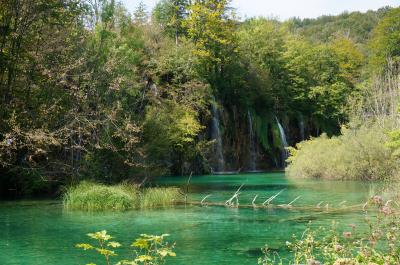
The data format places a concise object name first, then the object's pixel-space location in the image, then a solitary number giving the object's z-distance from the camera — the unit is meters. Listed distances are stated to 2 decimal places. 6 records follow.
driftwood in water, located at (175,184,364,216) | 16.89
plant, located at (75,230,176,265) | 4.75
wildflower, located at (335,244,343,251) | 4.89
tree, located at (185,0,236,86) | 41.41
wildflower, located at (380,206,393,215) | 5.50
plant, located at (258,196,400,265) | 4.91
